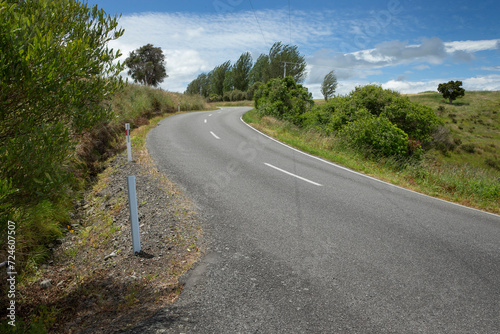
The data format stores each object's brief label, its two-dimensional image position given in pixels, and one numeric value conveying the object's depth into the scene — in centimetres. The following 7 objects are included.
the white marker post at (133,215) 414
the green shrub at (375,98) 1736
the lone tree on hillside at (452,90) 6341
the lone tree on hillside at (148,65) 4459
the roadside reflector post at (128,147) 922
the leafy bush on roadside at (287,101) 2381
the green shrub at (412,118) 1631
